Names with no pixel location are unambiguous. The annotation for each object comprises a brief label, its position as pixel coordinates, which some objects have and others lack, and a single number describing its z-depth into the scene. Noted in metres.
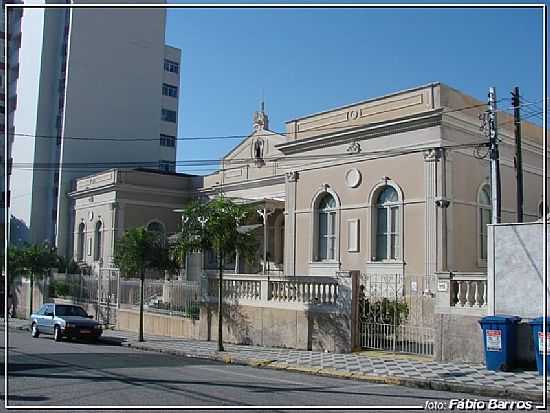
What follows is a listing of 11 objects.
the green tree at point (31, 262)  35.38
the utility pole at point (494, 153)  18.06
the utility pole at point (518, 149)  19.25
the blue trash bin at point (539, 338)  12.34
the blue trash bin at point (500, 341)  12.99
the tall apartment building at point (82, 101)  46.72
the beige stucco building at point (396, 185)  21.75
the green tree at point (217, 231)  18.06
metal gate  15.72
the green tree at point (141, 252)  22.91
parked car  21.67
